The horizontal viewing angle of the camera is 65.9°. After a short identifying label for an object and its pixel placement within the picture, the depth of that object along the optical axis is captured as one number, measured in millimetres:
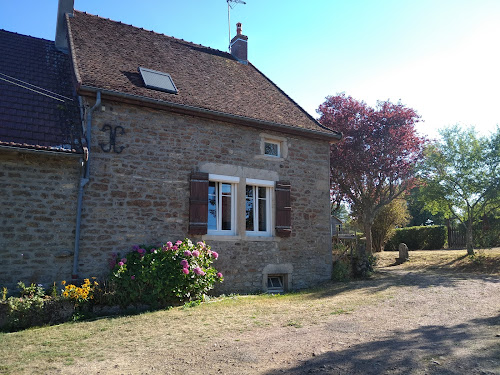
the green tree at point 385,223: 19328
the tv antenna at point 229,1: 13688
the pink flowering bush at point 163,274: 6605
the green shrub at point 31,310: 5418
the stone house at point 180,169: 7070
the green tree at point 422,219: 35250
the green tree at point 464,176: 11977
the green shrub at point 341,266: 10156
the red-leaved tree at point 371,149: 14633
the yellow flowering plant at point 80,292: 5988
